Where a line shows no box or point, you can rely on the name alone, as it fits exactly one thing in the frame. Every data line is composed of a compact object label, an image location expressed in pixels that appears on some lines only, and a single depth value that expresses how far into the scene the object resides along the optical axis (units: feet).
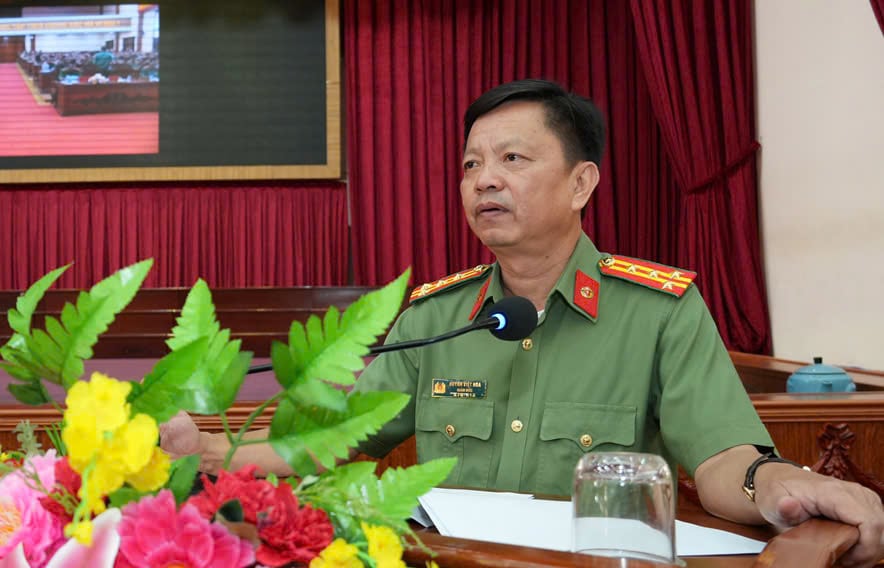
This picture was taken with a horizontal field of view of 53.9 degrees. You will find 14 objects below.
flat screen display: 18.35
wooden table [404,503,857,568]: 1.83
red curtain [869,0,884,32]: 8.23
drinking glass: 2.18
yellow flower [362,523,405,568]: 1.45
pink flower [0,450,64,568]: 1.43
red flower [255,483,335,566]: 1.40
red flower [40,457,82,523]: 1.42
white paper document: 2.53
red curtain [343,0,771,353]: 18.20
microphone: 3.29
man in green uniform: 4.24
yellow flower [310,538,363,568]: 1.43
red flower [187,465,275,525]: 1.41
